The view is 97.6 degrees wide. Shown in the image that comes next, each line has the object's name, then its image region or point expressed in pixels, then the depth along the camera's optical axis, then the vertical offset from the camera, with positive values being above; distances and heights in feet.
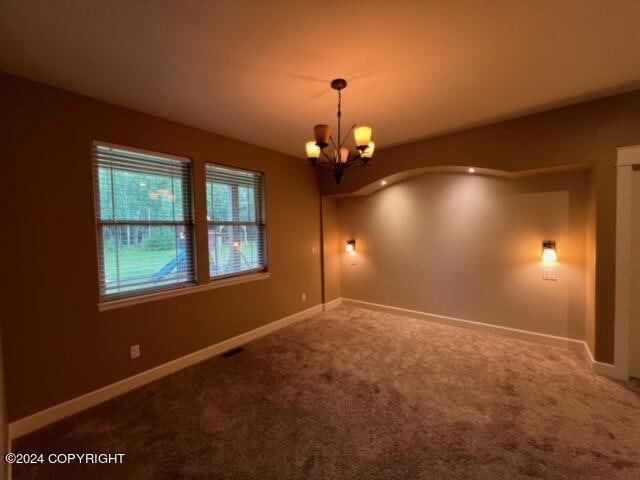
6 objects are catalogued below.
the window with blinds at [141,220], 8.29 +0.47
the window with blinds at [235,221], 11.10 +0.50
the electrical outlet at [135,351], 8.65 -3.60
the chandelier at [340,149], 6.84 +2.21
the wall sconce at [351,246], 16.10 -0.90
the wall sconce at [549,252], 10.29 -0.96
